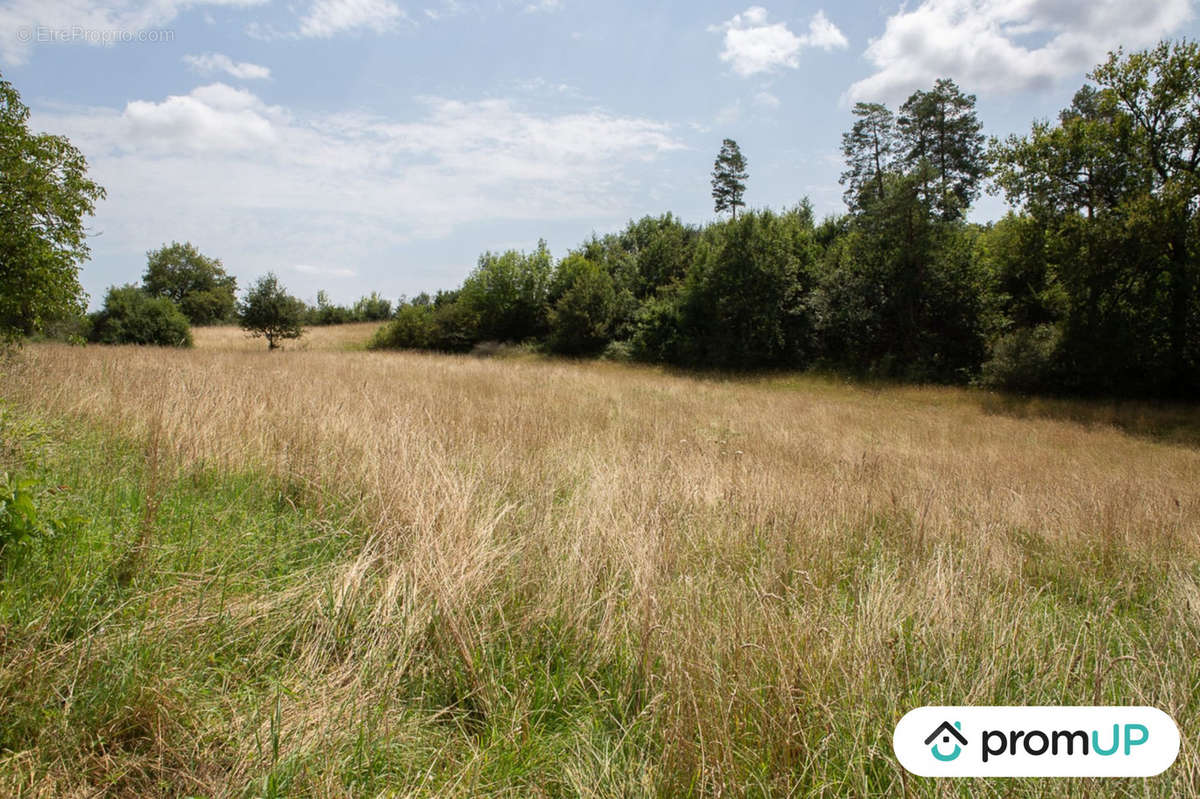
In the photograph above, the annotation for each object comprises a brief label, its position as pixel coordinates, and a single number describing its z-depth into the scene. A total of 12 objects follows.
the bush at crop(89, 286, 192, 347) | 33.50
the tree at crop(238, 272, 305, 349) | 32.47
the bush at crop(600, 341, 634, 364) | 30.75
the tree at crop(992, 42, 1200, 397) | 16.91
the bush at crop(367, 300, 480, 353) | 36.28
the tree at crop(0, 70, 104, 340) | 10.45
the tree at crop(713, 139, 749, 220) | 43.94
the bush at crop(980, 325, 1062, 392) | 19.55
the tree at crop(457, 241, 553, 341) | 38.09
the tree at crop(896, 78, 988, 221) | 35.84
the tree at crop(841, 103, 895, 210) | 37.88
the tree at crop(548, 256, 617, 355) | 32.69
